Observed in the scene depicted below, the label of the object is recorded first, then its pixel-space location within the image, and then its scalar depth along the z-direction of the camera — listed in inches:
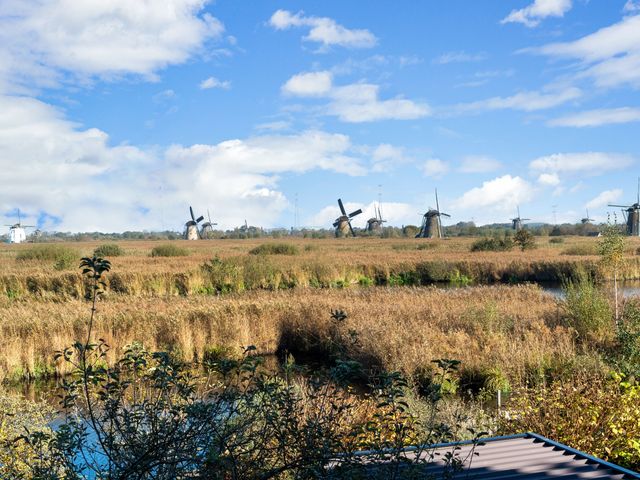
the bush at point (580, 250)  1842.4
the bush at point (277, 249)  1955.0
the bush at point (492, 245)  2118.6
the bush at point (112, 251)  2001.7
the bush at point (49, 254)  1495.7
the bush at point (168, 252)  1972.2
